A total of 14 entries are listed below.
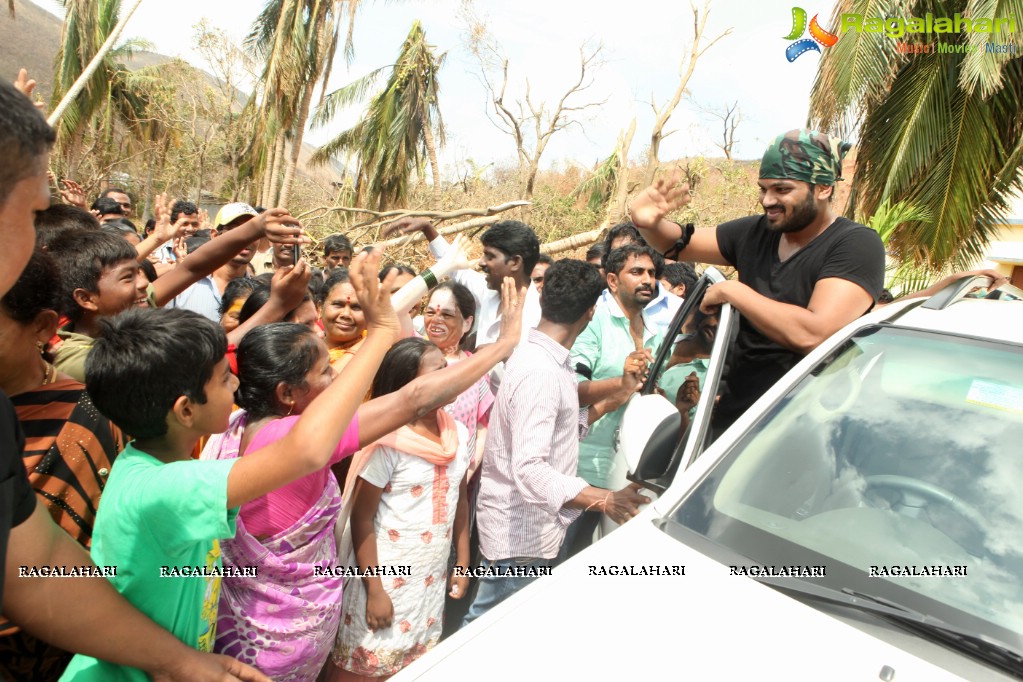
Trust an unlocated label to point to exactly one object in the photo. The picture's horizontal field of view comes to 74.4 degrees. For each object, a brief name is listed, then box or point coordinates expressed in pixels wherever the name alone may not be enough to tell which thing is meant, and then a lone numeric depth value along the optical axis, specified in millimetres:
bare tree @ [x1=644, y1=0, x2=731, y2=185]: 12914
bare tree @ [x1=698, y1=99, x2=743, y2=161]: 16594
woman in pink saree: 1942
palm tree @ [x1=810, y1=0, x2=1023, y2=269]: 8680
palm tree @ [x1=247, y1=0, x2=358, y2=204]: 13945
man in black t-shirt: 2295
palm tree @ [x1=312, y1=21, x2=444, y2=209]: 19750
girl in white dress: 2412
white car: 1349
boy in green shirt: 1390
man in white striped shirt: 2465
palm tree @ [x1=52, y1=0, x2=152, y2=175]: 18875
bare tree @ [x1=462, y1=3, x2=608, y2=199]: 15289
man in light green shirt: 2969
